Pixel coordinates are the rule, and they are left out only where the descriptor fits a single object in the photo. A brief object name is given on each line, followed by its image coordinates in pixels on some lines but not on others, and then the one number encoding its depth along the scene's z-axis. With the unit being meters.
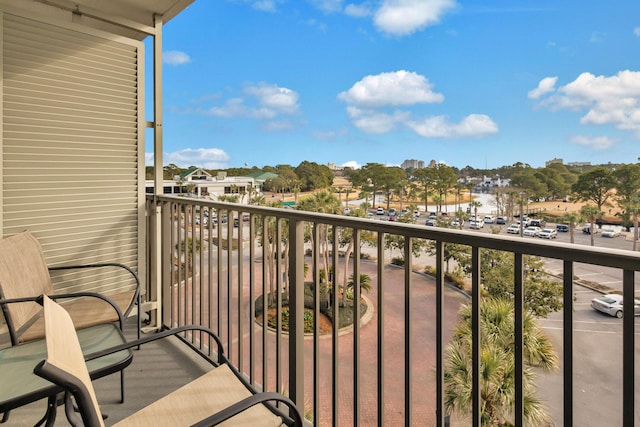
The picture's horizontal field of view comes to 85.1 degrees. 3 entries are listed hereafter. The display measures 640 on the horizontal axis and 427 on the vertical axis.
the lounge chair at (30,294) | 1.67
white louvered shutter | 2.10
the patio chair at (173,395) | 0.70
